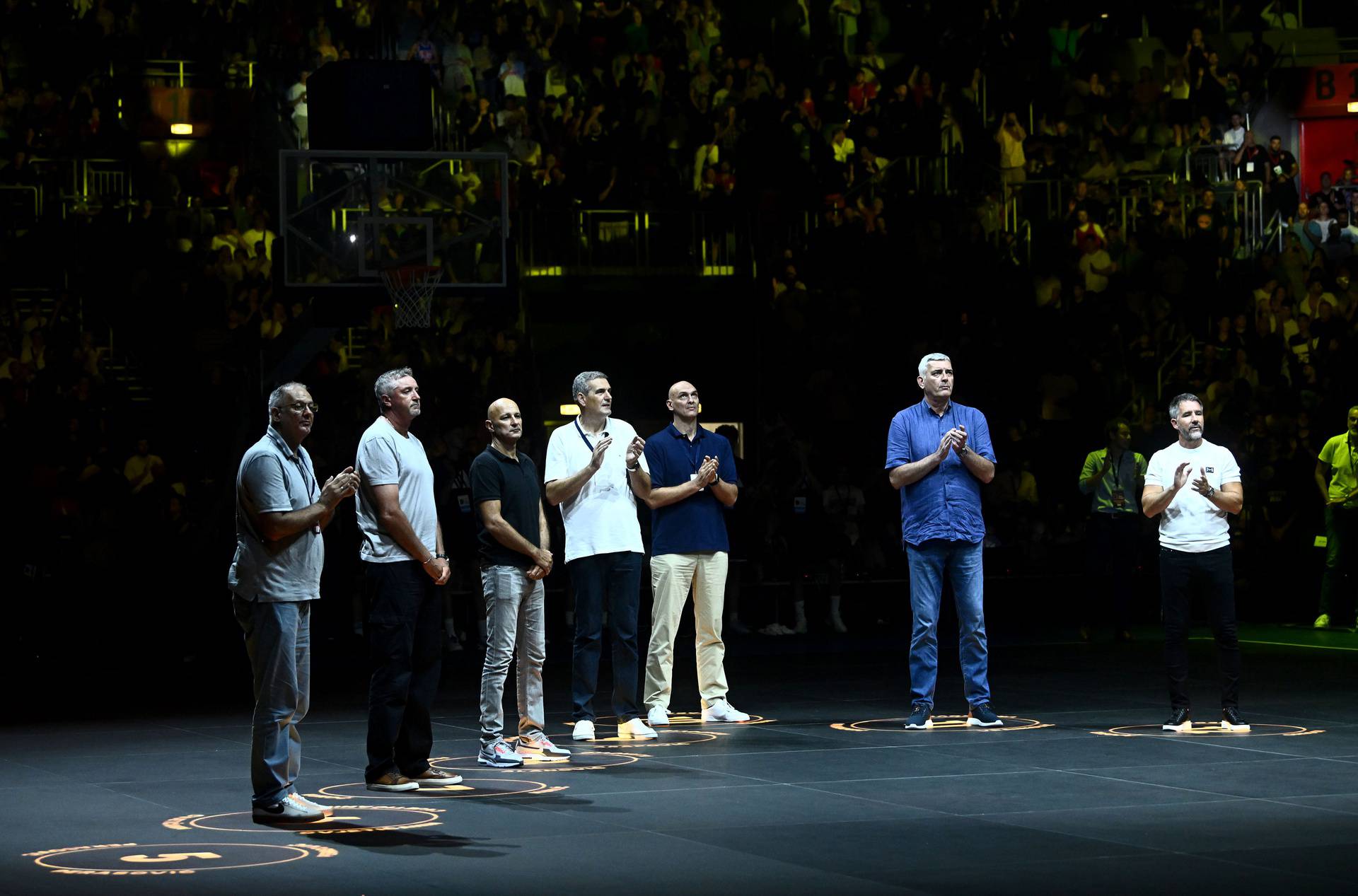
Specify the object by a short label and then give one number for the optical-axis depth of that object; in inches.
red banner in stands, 1161.4
